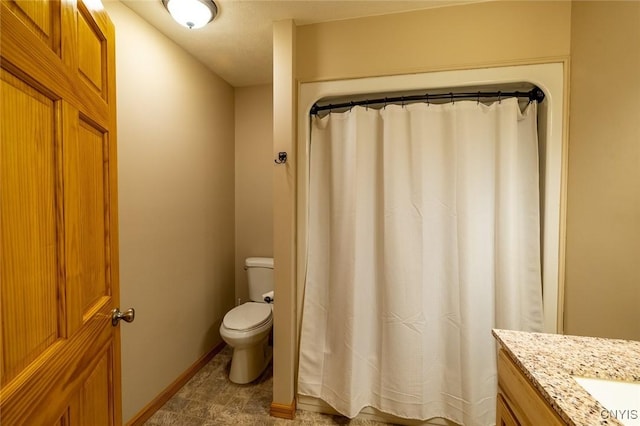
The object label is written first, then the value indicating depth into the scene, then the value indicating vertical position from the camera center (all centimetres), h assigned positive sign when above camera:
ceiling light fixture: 141 +109
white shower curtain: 150 -30
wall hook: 161 +31
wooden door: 52 -2
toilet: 186 -92
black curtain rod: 150 +66
